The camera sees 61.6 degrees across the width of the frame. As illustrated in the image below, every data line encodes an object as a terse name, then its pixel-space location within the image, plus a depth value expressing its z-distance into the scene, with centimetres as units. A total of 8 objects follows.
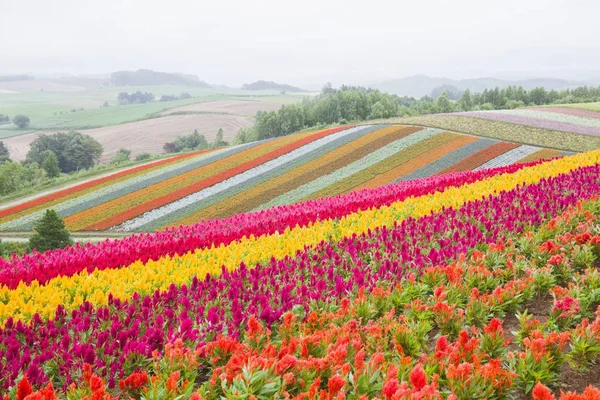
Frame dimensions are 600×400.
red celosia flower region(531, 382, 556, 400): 336
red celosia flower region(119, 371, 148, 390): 393
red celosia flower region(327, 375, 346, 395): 350
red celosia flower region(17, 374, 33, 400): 359
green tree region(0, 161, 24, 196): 4866
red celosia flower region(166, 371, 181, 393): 370
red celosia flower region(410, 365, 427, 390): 360
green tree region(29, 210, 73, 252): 1811
